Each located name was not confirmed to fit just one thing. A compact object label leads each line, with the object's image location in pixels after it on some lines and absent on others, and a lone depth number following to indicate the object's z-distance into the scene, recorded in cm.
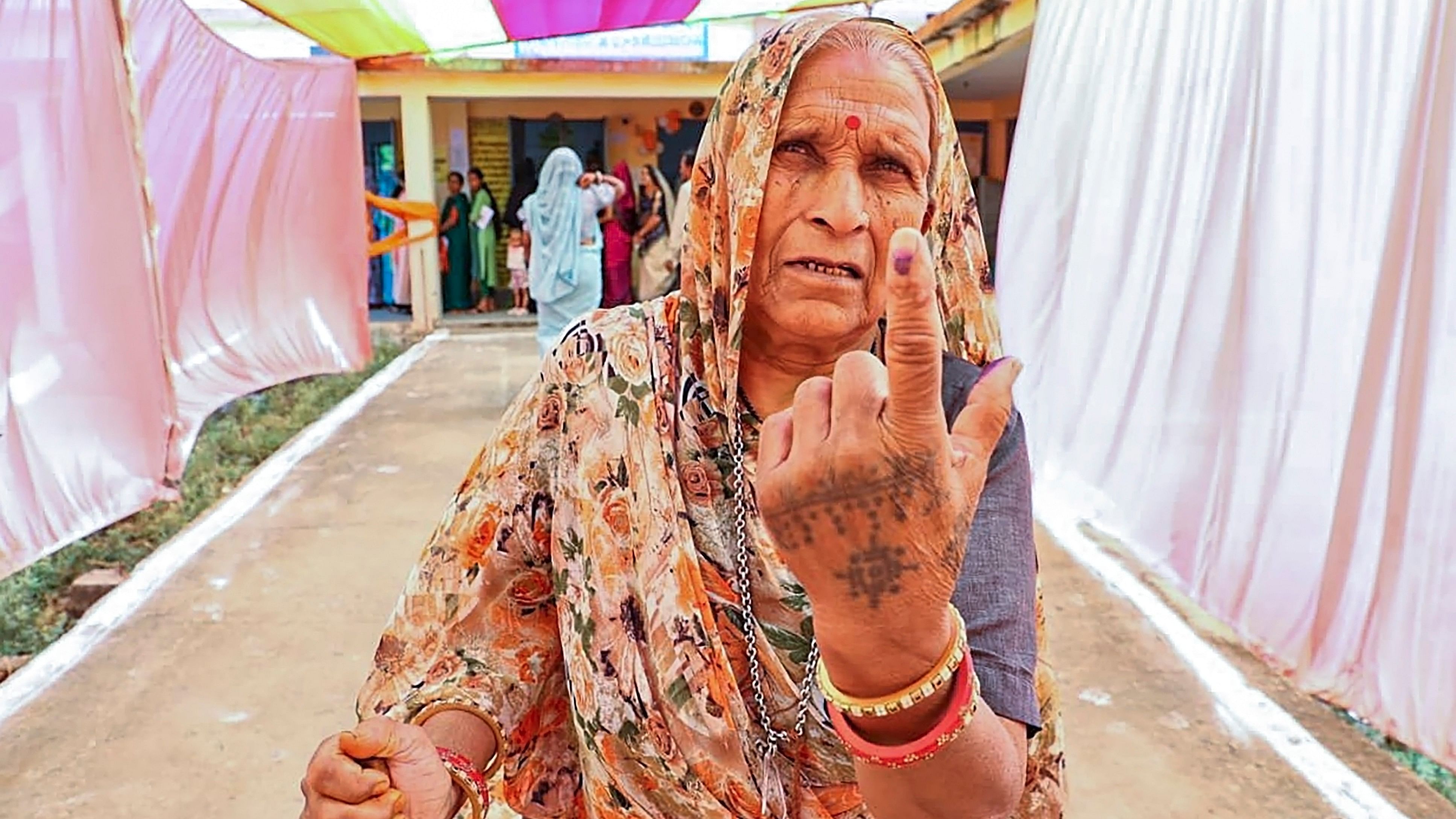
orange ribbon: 870
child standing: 1166
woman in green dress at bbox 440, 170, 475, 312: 1170
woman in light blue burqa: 695
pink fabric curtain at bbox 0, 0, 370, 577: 320
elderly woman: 96
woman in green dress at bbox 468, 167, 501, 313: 1172
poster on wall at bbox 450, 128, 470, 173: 1231
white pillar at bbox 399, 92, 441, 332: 1084
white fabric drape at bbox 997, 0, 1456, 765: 229
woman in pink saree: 1077
